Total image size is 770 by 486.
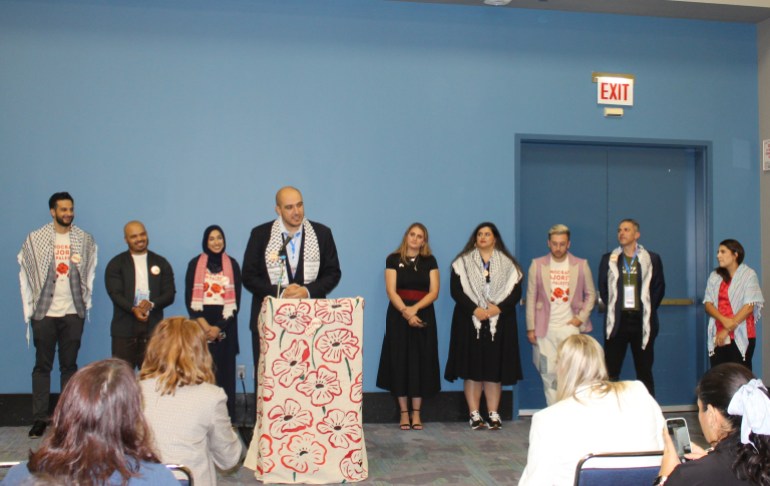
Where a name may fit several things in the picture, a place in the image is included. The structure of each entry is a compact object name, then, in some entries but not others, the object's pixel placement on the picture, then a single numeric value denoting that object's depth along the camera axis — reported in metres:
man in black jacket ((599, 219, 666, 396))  5.83
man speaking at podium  4.41
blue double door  6.46
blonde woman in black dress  5.70
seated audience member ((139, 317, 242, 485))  2.60
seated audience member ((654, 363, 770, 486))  1.81
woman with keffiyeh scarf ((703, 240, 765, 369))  5.68
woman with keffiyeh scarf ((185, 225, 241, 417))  5.43
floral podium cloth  4.09
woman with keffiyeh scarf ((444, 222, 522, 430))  5.77
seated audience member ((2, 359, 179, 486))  1.63
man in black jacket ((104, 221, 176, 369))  5.39
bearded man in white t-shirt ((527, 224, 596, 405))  5.79
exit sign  6.42
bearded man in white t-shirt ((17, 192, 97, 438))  5.34
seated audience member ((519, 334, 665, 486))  2.27
